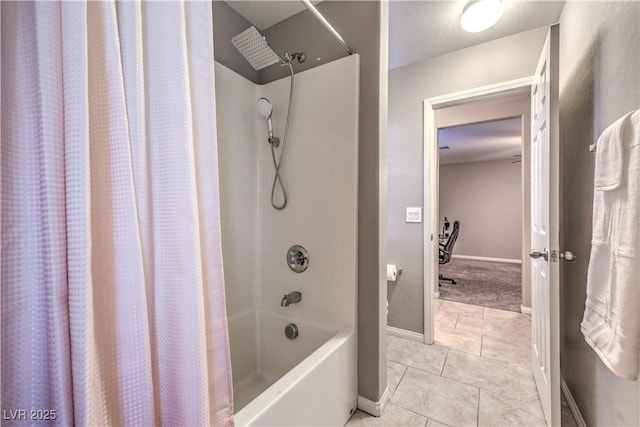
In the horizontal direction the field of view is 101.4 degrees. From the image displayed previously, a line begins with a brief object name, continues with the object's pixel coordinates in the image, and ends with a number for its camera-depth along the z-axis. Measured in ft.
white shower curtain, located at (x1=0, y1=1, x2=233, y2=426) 1.40
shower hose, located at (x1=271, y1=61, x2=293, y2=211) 5.65
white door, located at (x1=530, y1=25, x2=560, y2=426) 4.06
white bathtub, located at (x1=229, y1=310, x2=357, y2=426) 3.15
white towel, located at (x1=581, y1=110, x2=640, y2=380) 2.59
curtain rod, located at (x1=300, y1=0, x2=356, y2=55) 4.26
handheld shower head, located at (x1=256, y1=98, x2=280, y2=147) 5.61
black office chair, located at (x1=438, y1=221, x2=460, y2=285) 14.32
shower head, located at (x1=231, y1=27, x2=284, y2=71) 4.69
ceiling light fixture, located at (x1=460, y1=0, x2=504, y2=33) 5.18
